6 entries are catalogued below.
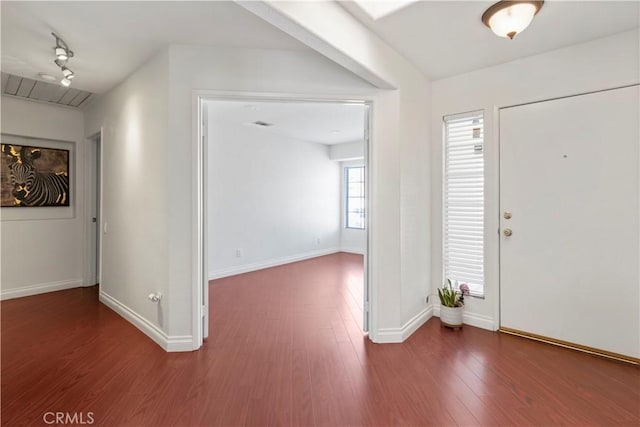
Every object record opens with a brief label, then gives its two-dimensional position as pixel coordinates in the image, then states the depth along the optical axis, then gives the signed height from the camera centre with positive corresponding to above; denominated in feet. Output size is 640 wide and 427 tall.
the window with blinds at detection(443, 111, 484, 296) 9.77 +0.38
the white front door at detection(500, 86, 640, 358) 7.57 -0.21
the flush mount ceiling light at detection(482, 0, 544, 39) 6.18 +4.13
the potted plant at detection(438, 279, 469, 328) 9.56 -3.00
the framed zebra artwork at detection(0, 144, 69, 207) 12.28 +1.39
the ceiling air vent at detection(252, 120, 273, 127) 16.22 +4.77
